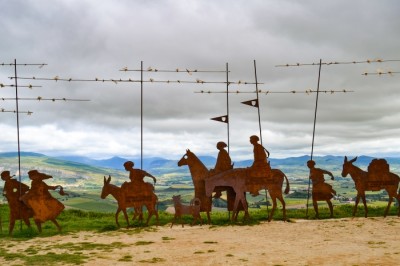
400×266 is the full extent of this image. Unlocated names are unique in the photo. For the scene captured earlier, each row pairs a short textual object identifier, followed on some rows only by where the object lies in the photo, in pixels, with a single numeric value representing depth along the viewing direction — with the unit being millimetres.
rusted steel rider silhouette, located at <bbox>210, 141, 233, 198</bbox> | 17312
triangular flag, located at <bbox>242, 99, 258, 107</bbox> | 18250
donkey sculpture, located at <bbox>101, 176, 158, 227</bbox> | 16203
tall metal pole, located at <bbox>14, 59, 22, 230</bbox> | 16188
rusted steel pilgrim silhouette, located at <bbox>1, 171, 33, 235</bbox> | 15414
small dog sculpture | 16516
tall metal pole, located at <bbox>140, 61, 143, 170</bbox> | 17177
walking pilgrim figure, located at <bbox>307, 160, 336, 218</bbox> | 17862
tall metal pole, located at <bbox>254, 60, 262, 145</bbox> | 18238
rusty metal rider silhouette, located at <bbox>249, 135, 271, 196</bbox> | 17031
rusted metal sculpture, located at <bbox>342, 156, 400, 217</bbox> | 18094
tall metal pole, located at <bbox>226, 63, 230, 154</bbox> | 18297
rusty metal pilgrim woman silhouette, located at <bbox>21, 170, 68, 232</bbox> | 15203
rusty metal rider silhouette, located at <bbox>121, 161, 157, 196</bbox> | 16391
